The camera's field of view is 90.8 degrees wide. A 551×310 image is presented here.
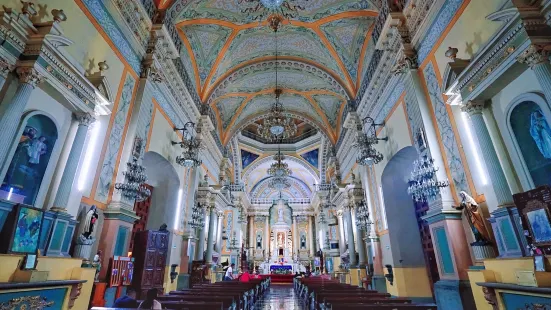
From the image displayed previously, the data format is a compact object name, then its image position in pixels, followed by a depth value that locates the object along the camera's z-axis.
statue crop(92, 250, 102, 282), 4.51
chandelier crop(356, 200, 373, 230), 9.05
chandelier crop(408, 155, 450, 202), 4.98
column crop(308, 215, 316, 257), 25.22
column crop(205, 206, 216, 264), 10.83
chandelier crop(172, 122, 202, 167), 7.77
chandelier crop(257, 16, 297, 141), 9.21
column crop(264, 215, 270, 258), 25.18
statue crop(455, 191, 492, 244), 4.14
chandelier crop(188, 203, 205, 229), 9.04
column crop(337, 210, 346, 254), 13.14
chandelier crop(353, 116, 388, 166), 7.56
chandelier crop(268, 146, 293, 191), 13.13
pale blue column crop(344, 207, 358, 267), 10.63
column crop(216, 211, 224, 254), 13.42
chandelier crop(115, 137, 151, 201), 5.46
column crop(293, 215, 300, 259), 25.50
